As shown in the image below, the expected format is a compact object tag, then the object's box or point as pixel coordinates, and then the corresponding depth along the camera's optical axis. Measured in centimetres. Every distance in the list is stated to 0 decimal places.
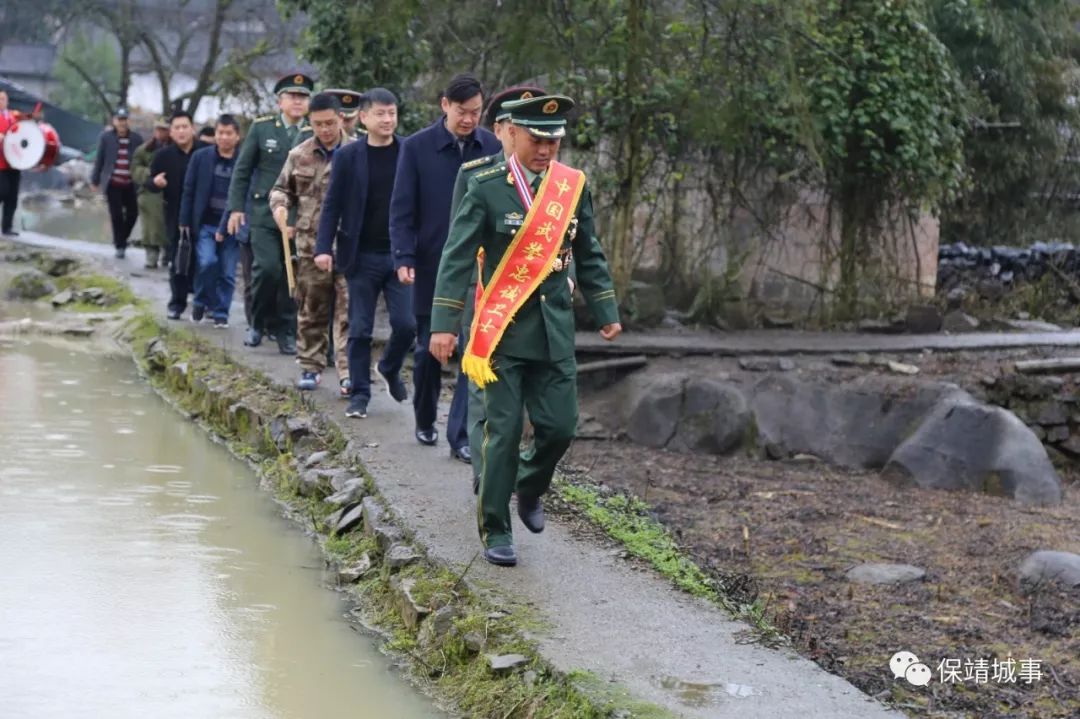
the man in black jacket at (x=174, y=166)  1498
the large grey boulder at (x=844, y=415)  1209
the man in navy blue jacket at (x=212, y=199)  1319
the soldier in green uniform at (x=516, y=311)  643
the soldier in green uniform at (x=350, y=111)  1145
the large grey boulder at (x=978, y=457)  1117
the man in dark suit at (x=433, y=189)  819
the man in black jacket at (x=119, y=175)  1858
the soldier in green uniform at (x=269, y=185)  1166
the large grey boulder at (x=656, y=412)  1227
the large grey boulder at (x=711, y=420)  1218
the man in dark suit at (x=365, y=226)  926
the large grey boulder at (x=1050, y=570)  784
